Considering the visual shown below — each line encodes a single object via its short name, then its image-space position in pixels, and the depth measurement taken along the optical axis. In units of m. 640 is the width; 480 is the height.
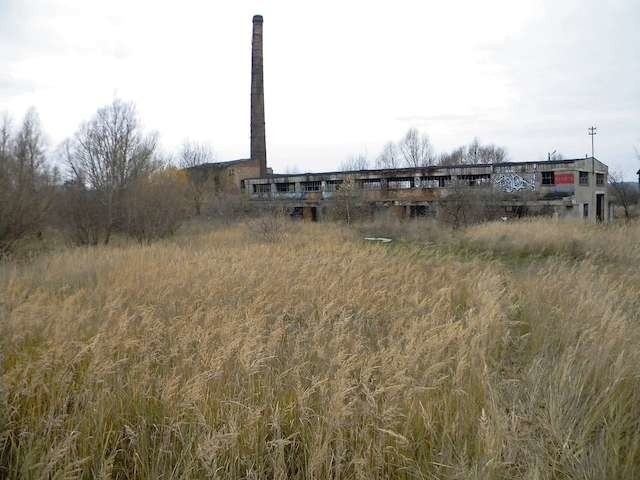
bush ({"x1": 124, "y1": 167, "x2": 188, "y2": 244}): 17.78
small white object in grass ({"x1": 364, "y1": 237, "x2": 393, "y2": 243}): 19.12
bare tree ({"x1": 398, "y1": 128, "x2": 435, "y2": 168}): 66.88
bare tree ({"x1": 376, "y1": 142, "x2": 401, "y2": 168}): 68.75
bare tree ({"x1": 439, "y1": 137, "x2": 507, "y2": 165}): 66.19
